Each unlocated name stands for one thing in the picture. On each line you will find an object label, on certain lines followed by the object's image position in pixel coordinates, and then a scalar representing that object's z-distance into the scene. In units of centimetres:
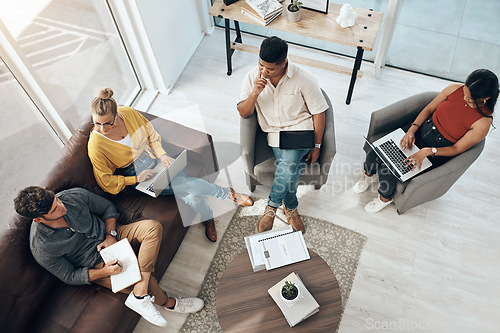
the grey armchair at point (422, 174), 234
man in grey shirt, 195
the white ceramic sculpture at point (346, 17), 290
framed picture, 301
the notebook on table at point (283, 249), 221
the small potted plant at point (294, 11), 293
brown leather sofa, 199
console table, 288
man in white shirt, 242
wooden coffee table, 201
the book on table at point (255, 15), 297
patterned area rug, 251
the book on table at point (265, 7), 294
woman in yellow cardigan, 221
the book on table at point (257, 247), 220
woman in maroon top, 215
